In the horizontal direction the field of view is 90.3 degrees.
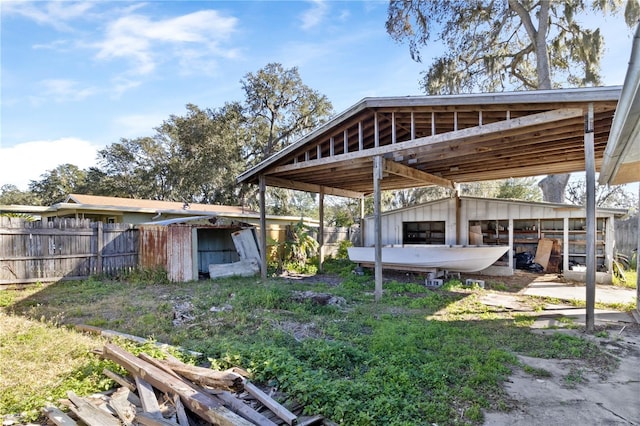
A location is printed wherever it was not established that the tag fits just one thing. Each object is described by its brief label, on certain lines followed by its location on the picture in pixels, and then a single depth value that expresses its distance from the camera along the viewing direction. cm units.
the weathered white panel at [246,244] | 1023
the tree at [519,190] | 2073
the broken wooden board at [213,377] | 276
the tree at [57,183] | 2517
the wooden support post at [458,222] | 1054
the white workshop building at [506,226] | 898
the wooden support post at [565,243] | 899
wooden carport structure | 497
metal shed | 874
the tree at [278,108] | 1994
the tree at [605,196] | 2200
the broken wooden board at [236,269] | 933
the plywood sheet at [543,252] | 1003
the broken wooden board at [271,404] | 236
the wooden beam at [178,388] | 229
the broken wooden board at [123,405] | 243
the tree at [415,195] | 1961
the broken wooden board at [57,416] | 231
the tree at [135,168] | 2181
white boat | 804
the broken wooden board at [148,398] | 242
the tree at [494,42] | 1250
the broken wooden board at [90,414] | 232
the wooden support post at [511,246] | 962
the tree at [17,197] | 2698
